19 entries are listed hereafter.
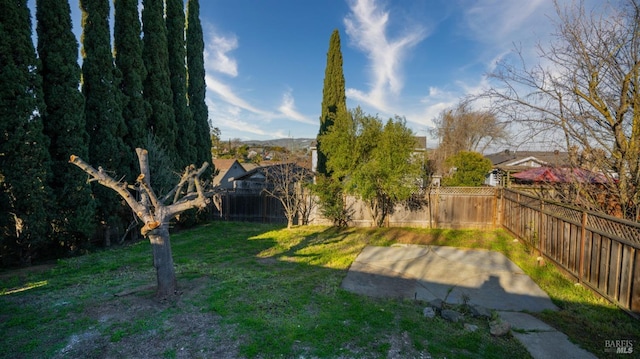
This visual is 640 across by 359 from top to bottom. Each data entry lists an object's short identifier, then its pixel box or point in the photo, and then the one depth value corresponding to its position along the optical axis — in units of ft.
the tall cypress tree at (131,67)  27.43
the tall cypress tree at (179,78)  34.47
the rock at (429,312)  12.43
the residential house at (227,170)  73.26
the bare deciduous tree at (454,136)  84.38
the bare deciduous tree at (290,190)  34.88
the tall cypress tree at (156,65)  30.60
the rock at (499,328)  10.83
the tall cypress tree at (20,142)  17.95
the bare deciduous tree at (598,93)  13.07
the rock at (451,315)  12.05
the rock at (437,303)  13.07
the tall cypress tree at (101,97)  24.35
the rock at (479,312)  12.34
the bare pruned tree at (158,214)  12.94
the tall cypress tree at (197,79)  37.81
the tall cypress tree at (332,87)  42.04
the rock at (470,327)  11.23
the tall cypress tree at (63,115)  20.90
